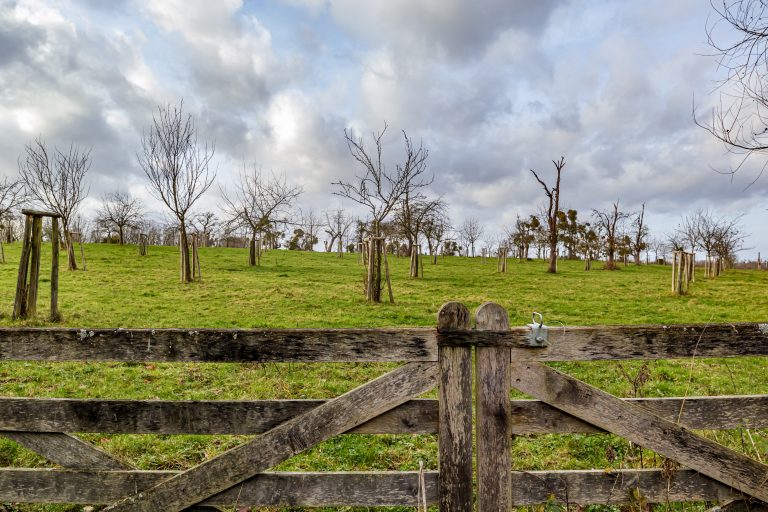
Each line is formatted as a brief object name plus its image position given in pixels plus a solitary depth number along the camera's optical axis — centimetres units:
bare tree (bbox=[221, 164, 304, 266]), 2928
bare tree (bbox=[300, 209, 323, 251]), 6241
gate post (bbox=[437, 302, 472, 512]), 244
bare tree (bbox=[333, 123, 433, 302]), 1489
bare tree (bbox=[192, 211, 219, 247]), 4299
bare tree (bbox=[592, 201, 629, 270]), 4038
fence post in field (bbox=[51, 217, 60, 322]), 996
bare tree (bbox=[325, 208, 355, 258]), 6112
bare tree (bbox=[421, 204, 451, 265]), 3390
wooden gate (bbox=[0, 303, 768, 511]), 246
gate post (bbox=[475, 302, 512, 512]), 244
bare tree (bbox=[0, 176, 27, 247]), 3014
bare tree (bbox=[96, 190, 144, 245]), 4125
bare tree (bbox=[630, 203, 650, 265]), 4700
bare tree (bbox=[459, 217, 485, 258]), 6212
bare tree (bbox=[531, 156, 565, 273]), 3203
